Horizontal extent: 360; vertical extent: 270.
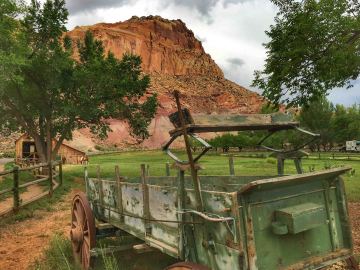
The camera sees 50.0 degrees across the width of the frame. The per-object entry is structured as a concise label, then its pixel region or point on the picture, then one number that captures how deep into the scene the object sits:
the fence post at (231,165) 5.76
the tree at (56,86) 20.80
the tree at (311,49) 10.96
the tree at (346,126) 70.34
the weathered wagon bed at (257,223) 3.28
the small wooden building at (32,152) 42.33
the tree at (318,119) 77.38
